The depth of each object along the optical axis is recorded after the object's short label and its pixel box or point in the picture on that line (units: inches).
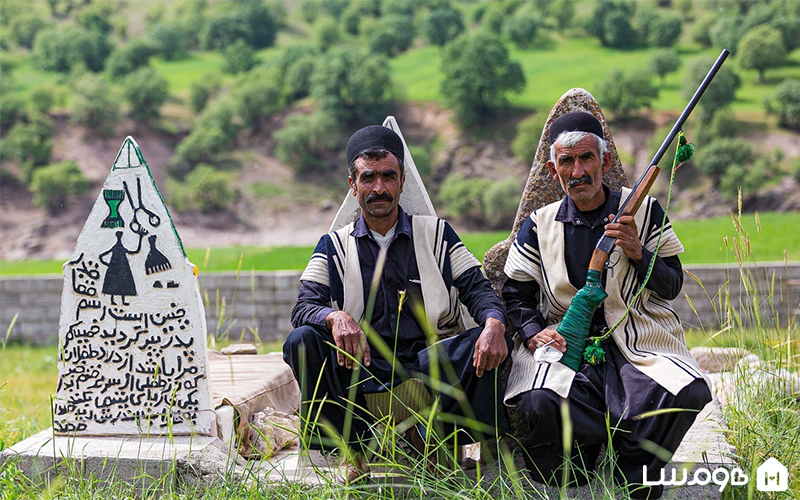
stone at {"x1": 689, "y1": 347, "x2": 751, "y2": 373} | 213.3
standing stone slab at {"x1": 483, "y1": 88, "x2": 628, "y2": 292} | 152.1
